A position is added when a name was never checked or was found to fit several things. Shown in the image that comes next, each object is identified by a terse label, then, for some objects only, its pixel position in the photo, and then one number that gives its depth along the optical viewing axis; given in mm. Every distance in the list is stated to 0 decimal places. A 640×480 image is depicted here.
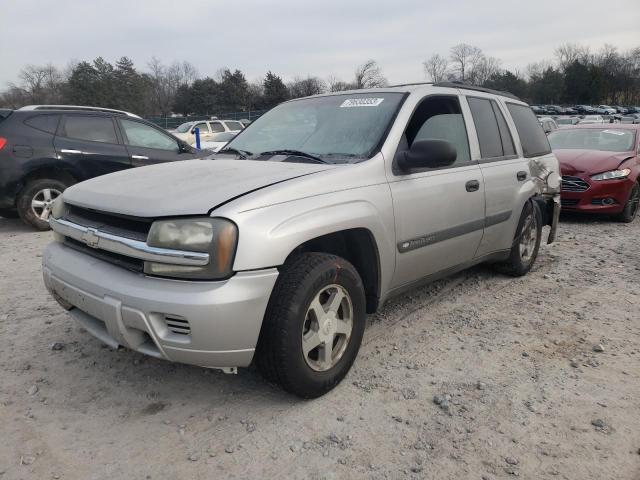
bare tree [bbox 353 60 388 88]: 66250
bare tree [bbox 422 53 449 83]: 78538
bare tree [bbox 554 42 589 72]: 79900
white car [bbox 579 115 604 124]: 25625
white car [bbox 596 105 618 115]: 50084
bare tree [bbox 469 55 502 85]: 78419
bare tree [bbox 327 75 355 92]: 64500
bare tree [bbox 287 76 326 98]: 64812
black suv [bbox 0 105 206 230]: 6353
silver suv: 2238
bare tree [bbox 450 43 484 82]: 81338
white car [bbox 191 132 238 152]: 16783
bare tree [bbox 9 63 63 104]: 62812
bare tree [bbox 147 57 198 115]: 68375
